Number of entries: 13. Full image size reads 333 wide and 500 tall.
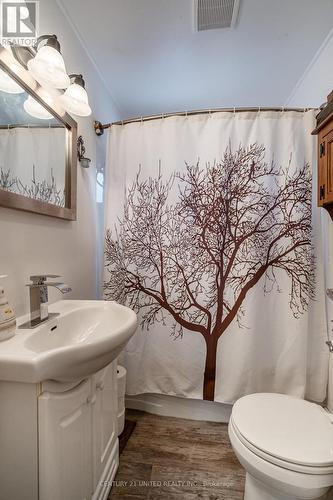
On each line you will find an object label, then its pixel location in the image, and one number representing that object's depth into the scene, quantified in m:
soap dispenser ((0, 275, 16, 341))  0.73
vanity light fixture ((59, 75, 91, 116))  1.12
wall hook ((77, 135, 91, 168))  1.41
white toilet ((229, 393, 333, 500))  0.77
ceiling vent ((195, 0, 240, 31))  1.19
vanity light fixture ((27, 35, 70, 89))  0.93
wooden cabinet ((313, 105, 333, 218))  1.14
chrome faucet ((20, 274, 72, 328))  0.96
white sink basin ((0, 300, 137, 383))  0.60
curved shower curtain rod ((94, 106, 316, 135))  1.41
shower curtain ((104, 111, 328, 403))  1.41
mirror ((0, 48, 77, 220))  0.89
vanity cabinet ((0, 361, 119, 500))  0.65
